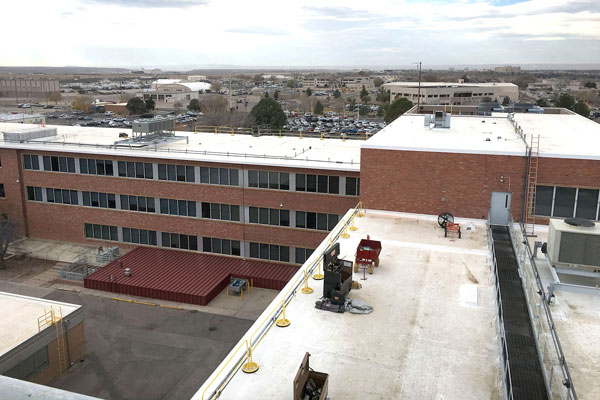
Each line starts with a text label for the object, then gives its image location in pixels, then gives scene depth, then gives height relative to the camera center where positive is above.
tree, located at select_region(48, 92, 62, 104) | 187.12 -4.23
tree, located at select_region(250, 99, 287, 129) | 86.62 -4.67
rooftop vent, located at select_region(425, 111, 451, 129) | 35.09 -2.28
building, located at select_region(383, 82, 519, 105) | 130.38 -1.41
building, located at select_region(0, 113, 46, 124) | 57.56 -3.86
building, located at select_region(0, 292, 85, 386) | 21.97 -11.45
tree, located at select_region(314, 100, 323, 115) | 131.61 -5.58
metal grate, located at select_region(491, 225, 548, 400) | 12.69 -7.40
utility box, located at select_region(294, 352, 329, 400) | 11.49 -6.90
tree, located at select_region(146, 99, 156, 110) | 133.62 -4.73
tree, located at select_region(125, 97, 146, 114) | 123.38 -4.91
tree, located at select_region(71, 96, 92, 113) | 149.88 -5.84
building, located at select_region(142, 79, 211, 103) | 172.75 -2.45
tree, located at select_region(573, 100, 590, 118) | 90.44 -3.66
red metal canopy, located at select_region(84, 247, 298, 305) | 32.88 -12.95
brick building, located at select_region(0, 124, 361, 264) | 35.28 -7.85
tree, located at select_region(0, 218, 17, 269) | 37.78 -11.58
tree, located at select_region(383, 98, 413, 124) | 90.44 -3.66
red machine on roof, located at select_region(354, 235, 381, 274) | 19.94 -6.73
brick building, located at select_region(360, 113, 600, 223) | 24.38 -4.38
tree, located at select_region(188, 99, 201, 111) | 139.25 -5.15
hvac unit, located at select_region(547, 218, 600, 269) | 18.12 -5.61
